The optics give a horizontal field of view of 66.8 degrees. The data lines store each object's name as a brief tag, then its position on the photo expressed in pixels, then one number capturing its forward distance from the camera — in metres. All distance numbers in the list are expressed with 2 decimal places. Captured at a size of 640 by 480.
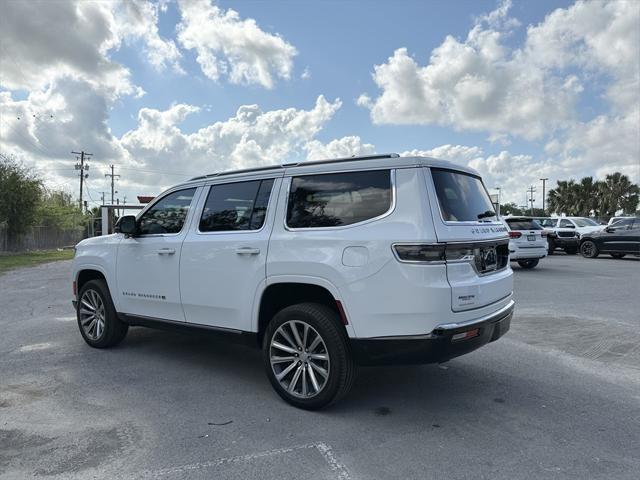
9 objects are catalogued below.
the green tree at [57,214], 35.15
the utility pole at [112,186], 81.38
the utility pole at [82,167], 58.22
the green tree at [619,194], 54.88
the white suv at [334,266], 3.53
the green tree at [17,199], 29.81
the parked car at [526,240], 14.64
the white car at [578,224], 22.29
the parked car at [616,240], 18.41
